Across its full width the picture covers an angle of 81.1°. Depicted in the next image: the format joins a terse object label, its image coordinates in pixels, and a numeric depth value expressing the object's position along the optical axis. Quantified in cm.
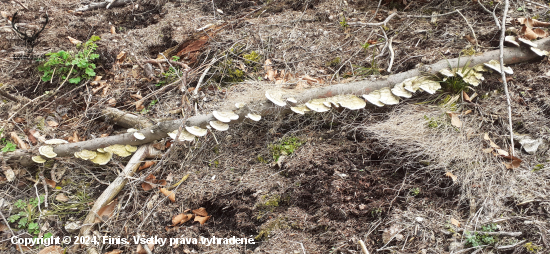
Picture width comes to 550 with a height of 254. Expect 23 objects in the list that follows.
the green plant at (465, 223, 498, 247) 193
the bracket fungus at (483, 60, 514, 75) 284
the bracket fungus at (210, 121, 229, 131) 286
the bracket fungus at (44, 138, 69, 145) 308
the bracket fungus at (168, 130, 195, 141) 288
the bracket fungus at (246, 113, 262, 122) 284
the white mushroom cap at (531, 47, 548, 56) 288
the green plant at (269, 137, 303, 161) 280
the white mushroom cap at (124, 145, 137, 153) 304
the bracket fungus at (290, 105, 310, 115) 283
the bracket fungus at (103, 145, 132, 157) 301
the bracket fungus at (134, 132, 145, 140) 297
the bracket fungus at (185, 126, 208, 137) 286
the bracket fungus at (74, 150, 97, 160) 299
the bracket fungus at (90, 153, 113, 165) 299
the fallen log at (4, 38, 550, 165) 295
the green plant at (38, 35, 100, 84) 388
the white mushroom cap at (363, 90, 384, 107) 279
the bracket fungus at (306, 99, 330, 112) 285
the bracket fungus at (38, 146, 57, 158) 300
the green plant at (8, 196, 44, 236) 283
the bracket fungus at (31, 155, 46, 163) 299
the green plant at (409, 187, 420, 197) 229
